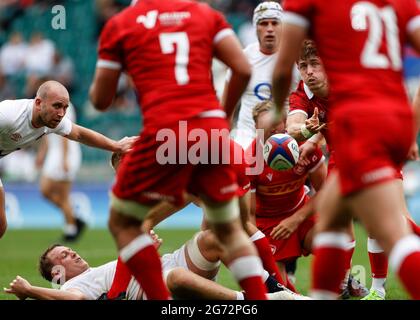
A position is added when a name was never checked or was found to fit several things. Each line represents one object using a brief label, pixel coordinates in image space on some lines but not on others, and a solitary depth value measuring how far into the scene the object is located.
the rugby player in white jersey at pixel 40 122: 14.09
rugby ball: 14.05
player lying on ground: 12.36
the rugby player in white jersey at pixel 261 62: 18.97
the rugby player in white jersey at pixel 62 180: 28.66
